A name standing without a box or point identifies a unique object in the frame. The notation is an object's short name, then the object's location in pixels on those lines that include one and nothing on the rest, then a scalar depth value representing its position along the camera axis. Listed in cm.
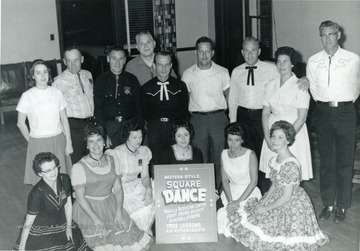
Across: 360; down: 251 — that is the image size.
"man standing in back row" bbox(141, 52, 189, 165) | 414
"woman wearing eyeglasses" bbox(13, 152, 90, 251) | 312
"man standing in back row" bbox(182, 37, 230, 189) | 427
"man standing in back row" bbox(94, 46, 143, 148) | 415
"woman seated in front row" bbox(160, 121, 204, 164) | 380
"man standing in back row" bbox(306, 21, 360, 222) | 367
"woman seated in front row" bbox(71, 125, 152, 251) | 340
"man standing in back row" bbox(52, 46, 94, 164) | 410
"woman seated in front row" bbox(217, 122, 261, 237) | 376
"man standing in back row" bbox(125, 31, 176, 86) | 446
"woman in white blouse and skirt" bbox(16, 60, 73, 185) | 371
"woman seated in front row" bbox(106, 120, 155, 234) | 367
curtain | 806
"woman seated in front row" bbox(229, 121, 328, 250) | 334
